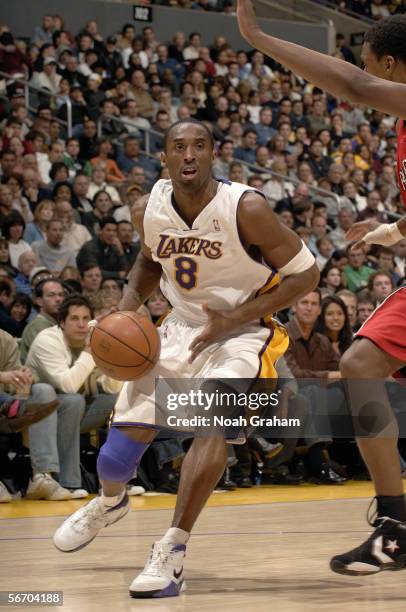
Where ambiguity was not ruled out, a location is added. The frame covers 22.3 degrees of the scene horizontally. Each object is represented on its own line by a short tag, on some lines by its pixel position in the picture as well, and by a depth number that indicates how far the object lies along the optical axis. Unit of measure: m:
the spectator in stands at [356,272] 11.57
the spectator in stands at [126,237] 10.51
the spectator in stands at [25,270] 9.29
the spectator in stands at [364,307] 9.41
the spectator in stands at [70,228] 10.31
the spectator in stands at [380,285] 9.98
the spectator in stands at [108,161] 12.35
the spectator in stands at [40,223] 10.27
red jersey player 3.60
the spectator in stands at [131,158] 12.97
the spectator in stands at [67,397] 6.90
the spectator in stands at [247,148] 14.55
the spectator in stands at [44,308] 7.56
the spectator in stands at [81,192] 11.26
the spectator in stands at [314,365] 8.27
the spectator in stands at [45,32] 14.98
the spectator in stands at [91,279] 9.19
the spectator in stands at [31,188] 10.88
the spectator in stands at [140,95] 14.62
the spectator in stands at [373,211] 14.01
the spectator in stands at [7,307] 8.05
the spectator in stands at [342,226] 13.21
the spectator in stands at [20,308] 8.15
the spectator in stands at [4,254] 9.09
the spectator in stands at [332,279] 10.64
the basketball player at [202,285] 4.18
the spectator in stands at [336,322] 8.73
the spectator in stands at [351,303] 9.35
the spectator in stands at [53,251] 9.91
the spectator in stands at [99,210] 10.97
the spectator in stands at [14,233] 9.66
